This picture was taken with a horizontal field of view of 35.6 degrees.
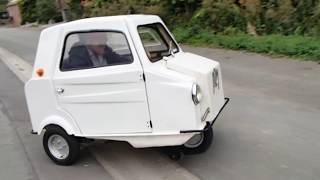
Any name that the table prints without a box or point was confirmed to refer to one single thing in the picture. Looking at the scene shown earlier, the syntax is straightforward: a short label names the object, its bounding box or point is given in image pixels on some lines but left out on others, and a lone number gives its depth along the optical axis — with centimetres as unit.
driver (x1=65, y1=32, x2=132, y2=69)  558
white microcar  521
